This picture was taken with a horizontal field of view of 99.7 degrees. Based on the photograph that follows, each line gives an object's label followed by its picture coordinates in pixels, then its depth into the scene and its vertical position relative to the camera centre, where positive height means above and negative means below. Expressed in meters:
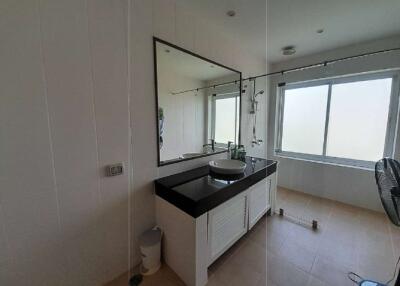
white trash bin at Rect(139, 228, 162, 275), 1.49 -1.15
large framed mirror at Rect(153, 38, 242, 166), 1.66 +0.24
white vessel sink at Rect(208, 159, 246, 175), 1.83 -0.50
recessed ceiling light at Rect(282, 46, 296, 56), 2.62 +1.16
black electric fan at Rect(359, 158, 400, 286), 1.02 -0.38
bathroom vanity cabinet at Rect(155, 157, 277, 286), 1.32 -0.81
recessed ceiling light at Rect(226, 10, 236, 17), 1.77 +1.18
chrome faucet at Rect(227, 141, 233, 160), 2.53 -0.40
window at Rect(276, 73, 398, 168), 2.48 +0.09
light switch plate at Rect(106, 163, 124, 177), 1.36 -0.37
